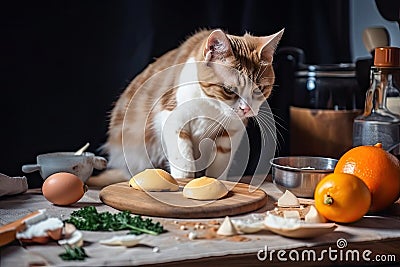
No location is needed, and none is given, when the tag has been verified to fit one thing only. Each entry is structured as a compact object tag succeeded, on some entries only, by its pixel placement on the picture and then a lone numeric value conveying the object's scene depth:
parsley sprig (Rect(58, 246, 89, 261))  0.96
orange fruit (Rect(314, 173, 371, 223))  1.14
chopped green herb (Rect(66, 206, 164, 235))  1.09
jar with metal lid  1.77
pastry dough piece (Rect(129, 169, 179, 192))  1.32
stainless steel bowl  1.34
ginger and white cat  1.40
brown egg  1.27
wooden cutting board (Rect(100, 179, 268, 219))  1.20
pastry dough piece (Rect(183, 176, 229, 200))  1.26
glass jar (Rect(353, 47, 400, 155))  1.56
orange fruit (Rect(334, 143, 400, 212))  1.23
